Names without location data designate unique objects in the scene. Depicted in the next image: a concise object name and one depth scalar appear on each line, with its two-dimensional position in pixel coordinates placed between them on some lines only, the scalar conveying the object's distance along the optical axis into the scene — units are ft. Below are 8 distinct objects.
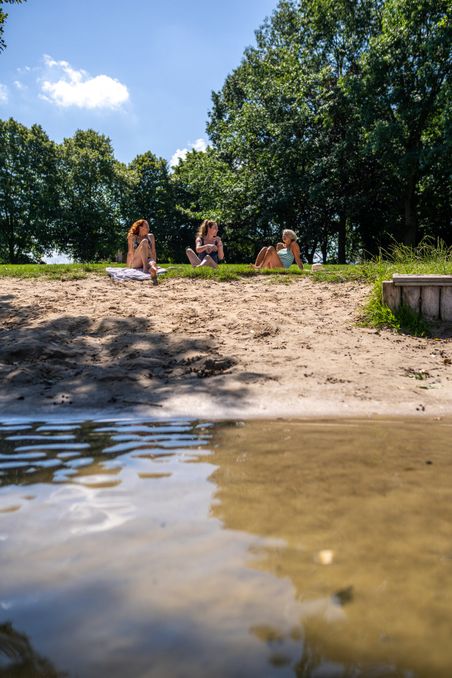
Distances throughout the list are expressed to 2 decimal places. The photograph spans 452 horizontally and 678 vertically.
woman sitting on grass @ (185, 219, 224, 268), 43.06
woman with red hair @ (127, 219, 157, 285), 35.99
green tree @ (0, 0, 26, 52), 38.65
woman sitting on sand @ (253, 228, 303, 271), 42.45
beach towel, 34.22
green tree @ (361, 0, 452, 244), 70.18
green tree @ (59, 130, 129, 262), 129.08
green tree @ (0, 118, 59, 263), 121.29
